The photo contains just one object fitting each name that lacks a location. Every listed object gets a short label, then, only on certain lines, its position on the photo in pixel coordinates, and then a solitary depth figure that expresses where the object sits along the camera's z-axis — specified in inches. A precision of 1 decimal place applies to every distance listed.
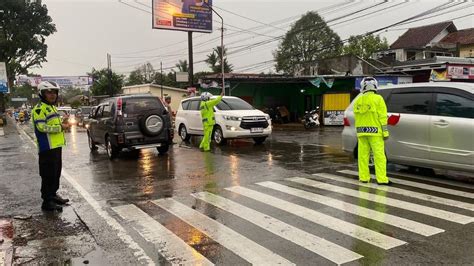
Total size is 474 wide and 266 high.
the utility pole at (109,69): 2052.7
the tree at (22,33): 1681.8
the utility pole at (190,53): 1139.9
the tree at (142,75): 3203.7
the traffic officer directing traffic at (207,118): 511.8
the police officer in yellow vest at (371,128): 284.5
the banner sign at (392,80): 877.8
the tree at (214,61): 2192.4
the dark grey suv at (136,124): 453.7
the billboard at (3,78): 1537.9
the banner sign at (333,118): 965.2
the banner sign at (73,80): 2496.3
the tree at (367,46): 2003.0
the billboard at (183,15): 1209.0
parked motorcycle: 916.0
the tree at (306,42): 2373.3
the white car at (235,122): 539.5
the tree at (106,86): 2308.1
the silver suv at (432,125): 276.8
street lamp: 953.5
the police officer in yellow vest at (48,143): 249.1
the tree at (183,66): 2348.7
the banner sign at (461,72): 797.2
